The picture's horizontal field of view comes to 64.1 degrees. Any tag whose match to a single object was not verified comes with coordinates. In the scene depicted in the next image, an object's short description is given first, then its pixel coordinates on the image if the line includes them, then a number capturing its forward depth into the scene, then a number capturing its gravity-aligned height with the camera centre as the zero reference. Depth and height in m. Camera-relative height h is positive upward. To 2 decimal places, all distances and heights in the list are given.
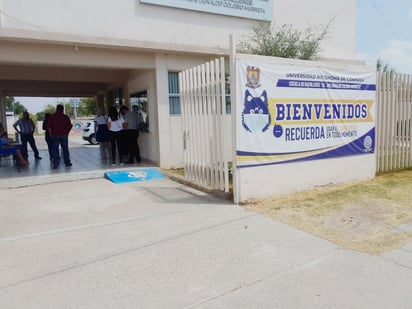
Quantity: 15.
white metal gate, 5.78 -0.09
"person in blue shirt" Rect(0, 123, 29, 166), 9.34 -0.64
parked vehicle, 20.48 -0.67
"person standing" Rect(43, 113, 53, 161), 10.68 -0.27
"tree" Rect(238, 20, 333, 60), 8.46 +1.88
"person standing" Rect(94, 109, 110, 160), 11.23 -0.28
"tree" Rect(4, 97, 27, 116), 54.81 +3.76
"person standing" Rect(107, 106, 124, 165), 9.71 -0.13
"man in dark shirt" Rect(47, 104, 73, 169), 9.41 -0.15
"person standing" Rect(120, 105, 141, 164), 9.99 -0.39
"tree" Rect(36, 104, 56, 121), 63.64 +2.64
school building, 7.55 +2.04
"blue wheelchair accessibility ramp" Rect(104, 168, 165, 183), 7.82 -1.31
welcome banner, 5.57 +0.06
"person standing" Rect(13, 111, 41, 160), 10.86 -0.08
